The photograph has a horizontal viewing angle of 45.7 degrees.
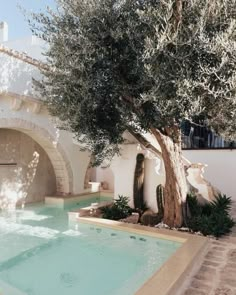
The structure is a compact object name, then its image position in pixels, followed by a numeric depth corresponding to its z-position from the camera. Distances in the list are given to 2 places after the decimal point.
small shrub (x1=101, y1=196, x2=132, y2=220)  8.98
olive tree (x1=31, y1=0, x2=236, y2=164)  5.53
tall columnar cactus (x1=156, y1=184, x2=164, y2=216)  8.50
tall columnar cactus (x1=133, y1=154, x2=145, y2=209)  9.61
